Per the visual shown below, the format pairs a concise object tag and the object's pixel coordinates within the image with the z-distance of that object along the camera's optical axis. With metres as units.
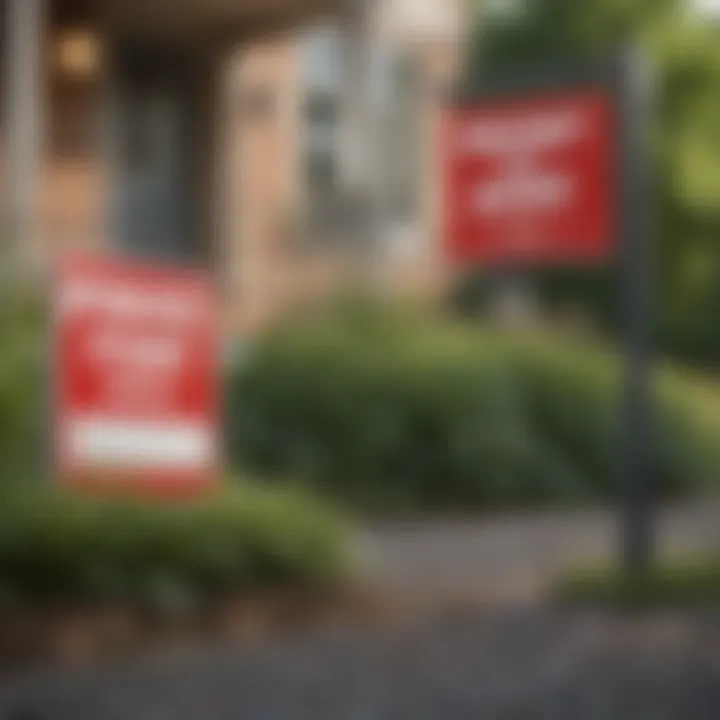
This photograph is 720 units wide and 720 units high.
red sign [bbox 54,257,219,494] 11.28
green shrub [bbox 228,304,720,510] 17.23
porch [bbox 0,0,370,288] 18.80
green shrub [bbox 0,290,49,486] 11.00
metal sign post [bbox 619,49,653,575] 12.03
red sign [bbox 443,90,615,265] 12.29
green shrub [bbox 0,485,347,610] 11.02
